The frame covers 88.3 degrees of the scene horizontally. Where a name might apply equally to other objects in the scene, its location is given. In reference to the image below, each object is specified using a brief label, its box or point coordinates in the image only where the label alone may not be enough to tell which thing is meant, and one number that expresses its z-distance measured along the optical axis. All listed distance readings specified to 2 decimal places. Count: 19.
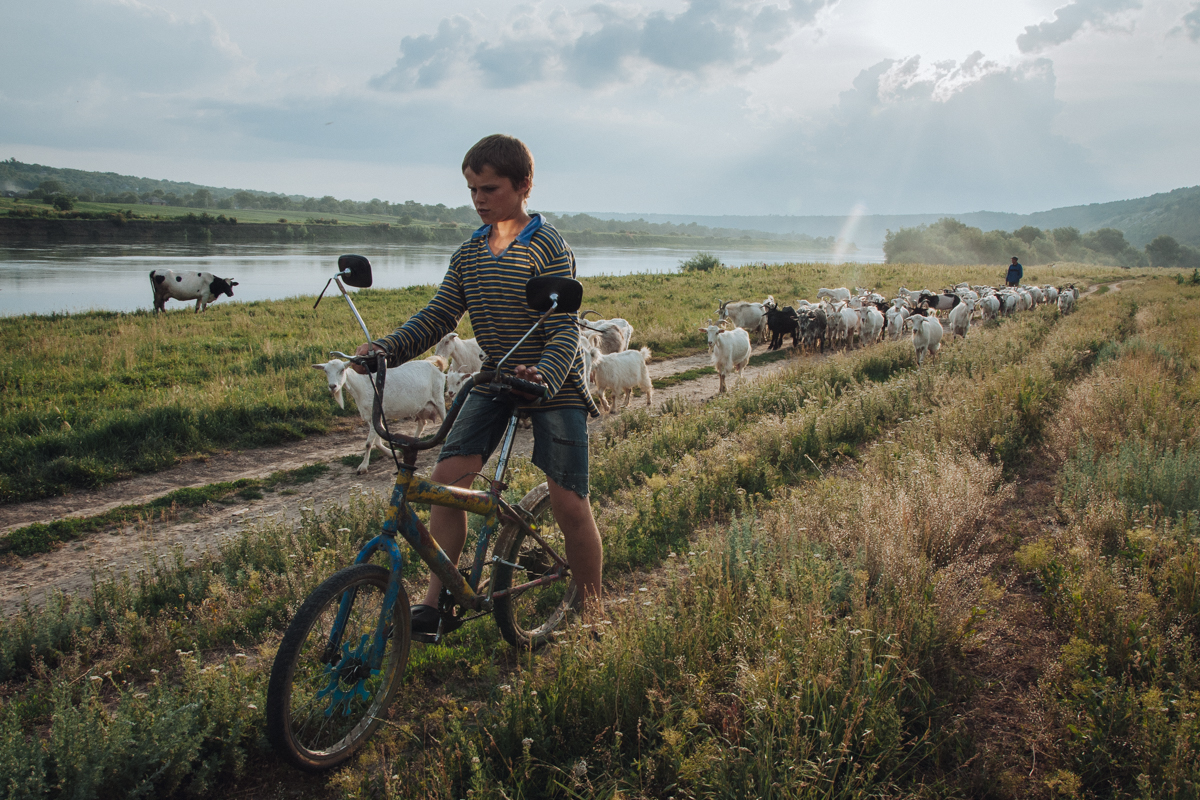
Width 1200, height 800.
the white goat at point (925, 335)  15.32
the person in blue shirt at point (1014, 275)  32.91
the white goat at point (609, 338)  13.62
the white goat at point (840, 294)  26.16
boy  2.88
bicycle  2.46
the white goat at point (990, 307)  24.80
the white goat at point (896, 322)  20.50
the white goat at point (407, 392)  8.62
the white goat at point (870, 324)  19.08
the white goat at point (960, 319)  20.89
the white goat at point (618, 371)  11.18
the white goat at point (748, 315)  19.75
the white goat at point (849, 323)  18.73
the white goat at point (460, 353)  11.39
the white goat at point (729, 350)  13.04
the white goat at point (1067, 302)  25.65
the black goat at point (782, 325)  18.78
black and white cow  23.28
